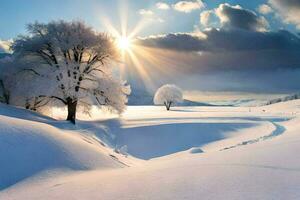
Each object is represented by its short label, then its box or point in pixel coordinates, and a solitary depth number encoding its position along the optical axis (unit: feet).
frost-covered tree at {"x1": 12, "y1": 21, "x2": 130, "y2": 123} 90.89
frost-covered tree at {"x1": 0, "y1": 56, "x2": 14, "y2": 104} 97.25
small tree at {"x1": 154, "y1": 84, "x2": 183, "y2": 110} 296.10
